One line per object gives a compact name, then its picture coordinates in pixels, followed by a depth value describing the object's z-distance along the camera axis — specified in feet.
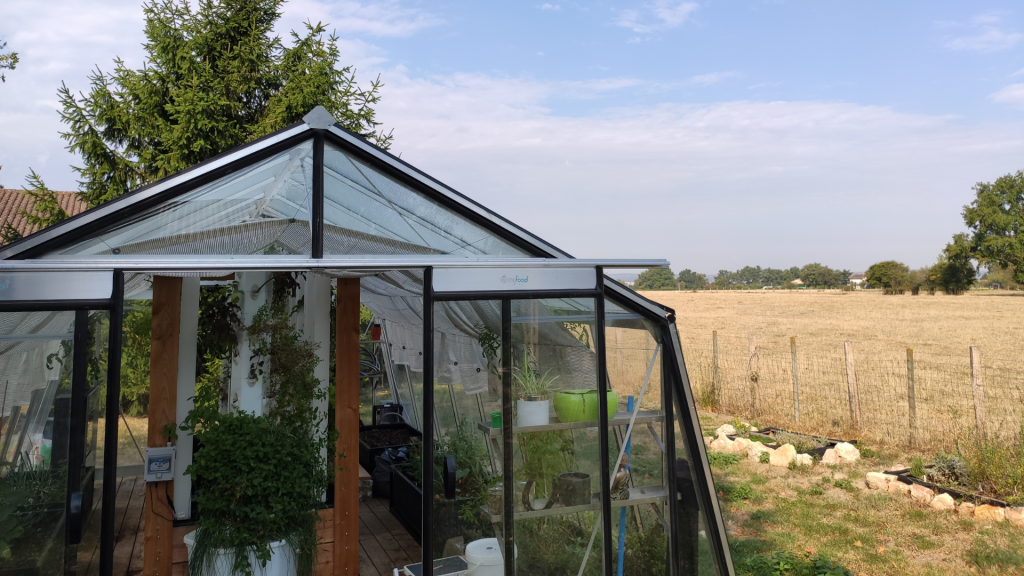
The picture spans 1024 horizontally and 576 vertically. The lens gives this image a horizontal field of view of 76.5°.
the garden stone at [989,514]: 18.47
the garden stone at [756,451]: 26.03
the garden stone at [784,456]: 25.07
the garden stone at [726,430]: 28.96
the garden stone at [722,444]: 27.14
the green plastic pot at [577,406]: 11.88
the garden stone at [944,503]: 19.54
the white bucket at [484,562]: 11.36
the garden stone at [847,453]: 24.68
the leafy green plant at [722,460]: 25.44
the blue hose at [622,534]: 11.98
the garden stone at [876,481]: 21.71
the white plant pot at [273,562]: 12.46
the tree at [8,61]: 34.91
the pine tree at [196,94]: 30.35
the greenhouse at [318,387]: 9.35
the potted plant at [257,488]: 12.25
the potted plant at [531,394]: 11.73
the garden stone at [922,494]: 20.18
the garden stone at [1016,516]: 18.04
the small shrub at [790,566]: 14.17
